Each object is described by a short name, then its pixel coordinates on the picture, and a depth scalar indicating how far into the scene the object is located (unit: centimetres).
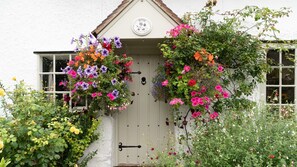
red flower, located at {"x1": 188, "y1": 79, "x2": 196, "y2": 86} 546
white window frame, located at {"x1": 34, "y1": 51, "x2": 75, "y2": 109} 675
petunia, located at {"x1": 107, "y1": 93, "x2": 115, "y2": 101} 559
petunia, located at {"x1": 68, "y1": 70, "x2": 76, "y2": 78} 567
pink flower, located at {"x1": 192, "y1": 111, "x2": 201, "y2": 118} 563
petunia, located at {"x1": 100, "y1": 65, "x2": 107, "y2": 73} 561
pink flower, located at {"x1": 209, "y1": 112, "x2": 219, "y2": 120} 571
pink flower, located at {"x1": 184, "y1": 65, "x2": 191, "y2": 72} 552
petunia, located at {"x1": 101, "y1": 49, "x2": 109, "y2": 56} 569
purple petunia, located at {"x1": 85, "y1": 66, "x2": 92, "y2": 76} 556
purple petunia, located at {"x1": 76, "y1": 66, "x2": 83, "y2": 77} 559
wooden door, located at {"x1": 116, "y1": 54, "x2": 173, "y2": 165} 682
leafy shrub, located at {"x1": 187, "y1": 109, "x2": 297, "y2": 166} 441
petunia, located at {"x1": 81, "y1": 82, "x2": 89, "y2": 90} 555
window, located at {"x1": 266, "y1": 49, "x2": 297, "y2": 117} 644
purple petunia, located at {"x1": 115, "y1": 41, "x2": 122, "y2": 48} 570
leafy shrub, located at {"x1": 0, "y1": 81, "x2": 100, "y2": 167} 488
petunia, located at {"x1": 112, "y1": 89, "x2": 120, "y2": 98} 559
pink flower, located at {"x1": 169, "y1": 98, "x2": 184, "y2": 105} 556
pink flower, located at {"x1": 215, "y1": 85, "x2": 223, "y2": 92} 563
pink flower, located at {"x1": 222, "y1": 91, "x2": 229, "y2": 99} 575
